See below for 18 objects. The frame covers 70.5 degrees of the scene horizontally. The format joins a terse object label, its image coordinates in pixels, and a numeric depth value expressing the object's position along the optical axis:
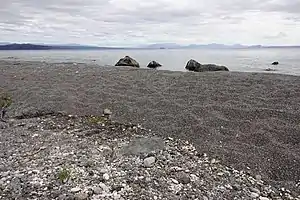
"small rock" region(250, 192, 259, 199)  3.03
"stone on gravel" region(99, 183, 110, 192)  2.99
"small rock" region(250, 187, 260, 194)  3.13
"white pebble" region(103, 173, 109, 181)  3.18
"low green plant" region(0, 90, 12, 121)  5.28
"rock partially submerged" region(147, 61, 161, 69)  24.28
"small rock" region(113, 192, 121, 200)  2.88
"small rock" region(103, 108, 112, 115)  5.65
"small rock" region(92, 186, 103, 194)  2.95
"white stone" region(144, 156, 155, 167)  3.48
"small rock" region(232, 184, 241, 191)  3.15
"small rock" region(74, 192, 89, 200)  2.86
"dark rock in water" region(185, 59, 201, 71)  20.10
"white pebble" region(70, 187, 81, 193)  2.97
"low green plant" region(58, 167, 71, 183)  3.15
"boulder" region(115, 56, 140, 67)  20.16
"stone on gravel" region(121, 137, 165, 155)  3.86
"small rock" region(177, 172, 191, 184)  3.18
